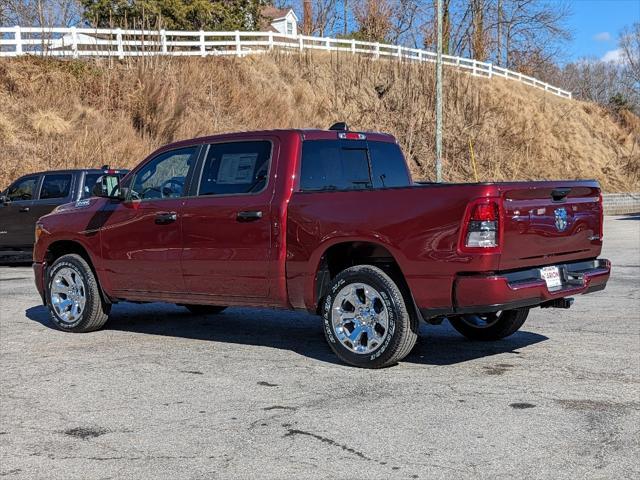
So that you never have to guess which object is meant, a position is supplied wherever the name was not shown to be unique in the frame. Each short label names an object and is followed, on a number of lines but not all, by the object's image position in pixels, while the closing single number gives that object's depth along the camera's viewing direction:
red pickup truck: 5.86
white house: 67.94
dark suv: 15.12
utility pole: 23.41
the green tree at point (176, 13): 37.91
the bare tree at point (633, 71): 71.56
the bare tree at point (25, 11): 40.88
